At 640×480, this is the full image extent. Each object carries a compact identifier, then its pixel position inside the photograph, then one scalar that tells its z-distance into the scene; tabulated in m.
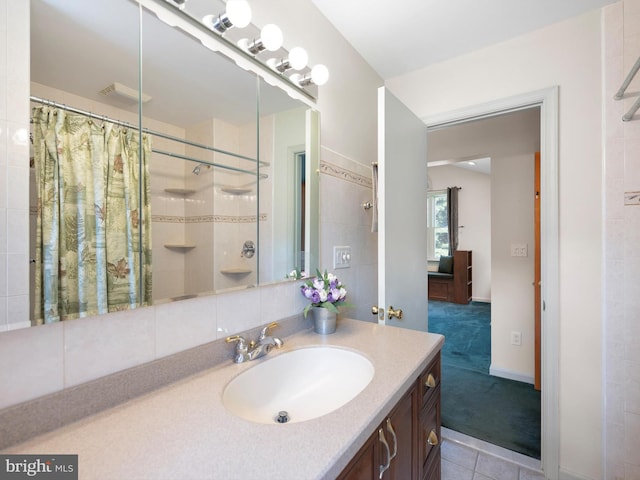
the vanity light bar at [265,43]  0.95
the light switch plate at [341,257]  1.57
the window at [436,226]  6.15
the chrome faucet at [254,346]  0.94
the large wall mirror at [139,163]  0.65
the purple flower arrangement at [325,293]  1.22
